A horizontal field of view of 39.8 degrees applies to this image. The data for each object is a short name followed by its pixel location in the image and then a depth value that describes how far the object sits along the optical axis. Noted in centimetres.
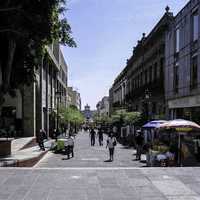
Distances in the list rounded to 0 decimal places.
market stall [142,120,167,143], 1621
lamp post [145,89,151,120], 2485
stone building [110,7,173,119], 2714
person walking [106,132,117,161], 1476
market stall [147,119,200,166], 1108
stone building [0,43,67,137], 2560
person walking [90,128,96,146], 2495
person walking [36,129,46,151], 1814
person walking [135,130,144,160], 1503
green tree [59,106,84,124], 3983
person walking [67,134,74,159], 1582
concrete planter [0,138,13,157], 1255
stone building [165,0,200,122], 1986
